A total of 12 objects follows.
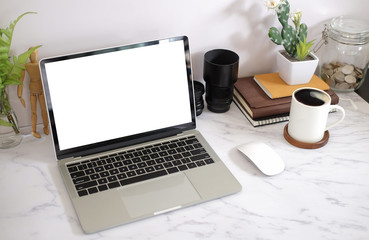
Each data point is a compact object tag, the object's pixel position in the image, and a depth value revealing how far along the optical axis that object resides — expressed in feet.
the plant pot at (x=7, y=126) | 3.81
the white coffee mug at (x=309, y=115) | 3.82
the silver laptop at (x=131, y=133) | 3.42
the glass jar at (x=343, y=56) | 4.58
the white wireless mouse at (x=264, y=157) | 3.65
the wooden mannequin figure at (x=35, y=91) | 3.79
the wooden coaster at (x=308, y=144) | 3.96
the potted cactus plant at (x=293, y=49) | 4.34
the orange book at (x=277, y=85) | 4.35
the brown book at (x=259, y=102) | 4.24
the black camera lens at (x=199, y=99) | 4.27
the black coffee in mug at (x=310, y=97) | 3.96
